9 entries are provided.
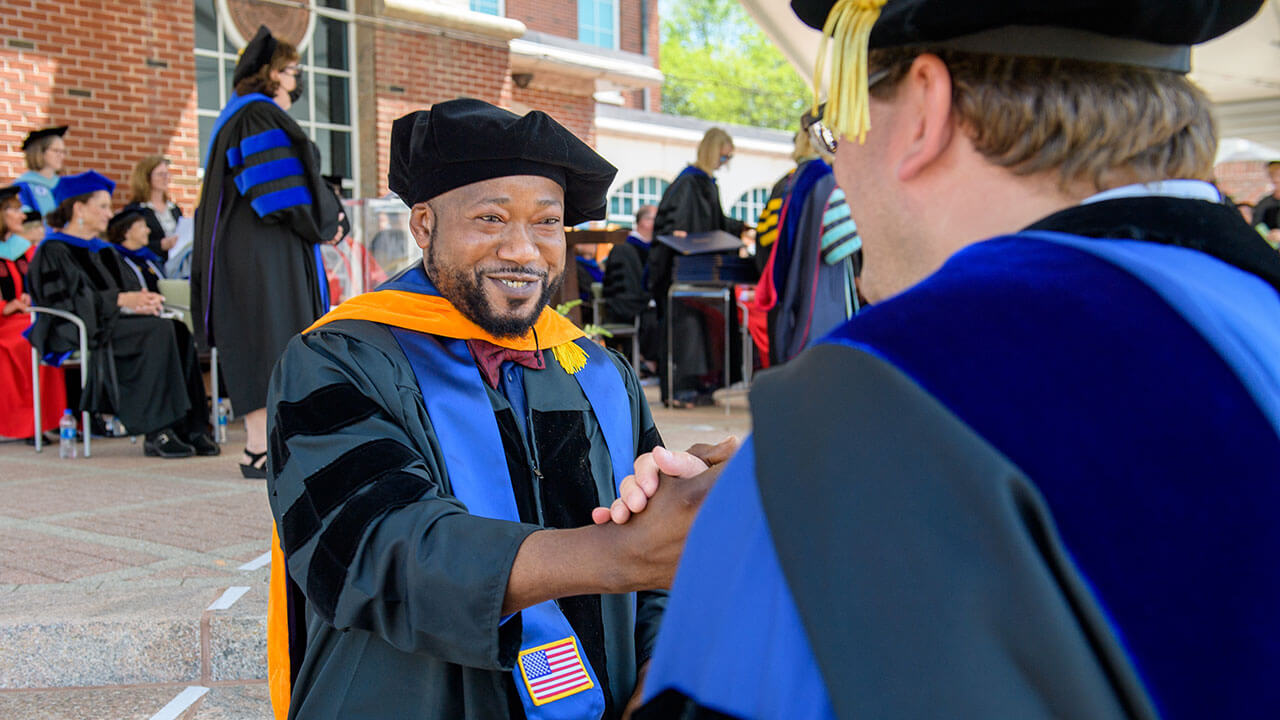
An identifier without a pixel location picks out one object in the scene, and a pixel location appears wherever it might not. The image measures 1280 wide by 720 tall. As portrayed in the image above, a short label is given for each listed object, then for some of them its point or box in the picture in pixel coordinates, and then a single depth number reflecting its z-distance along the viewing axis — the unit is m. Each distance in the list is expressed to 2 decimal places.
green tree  45.84
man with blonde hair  0.67
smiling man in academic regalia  1.39
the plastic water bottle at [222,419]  7.40
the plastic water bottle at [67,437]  6.71
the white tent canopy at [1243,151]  14.59
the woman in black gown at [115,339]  6.63
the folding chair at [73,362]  6.61
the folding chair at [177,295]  7.36
